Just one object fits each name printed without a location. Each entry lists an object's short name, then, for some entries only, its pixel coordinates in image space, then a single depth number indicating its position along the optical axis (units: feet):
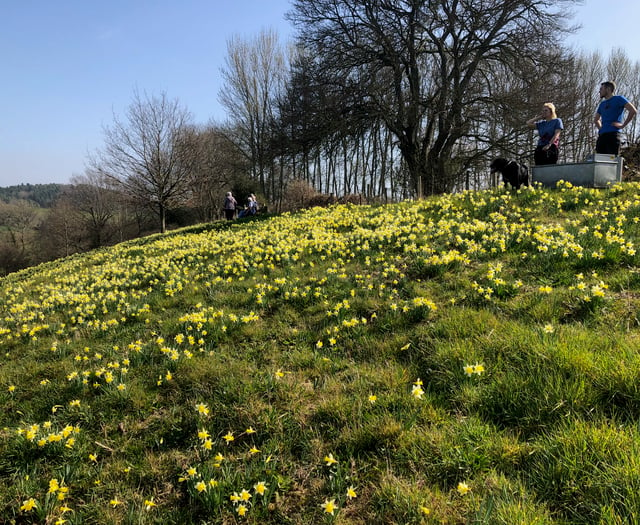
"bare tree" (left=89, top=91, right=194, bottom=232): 73.15
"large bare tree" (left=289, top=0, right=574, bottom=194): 54.95
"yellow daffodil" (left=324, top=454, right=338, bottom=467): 7.17
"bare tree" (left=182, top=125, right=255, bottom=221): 100.63
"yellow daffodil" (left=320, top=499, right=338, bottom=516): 6.03
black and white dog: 28.71
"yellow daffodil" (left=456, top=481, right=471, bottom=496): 5.85
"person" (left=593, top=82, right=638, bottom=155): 22.18
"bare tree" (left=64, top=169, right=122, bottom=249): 152.05
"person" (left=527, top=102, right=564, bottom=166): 25.29
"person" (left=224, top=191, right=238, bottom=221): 65.21
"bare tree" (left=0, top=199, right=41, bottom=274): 152.46
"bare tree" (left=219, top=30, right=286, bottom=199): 109.60
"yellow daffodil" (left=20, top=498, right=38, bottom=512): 7.06
